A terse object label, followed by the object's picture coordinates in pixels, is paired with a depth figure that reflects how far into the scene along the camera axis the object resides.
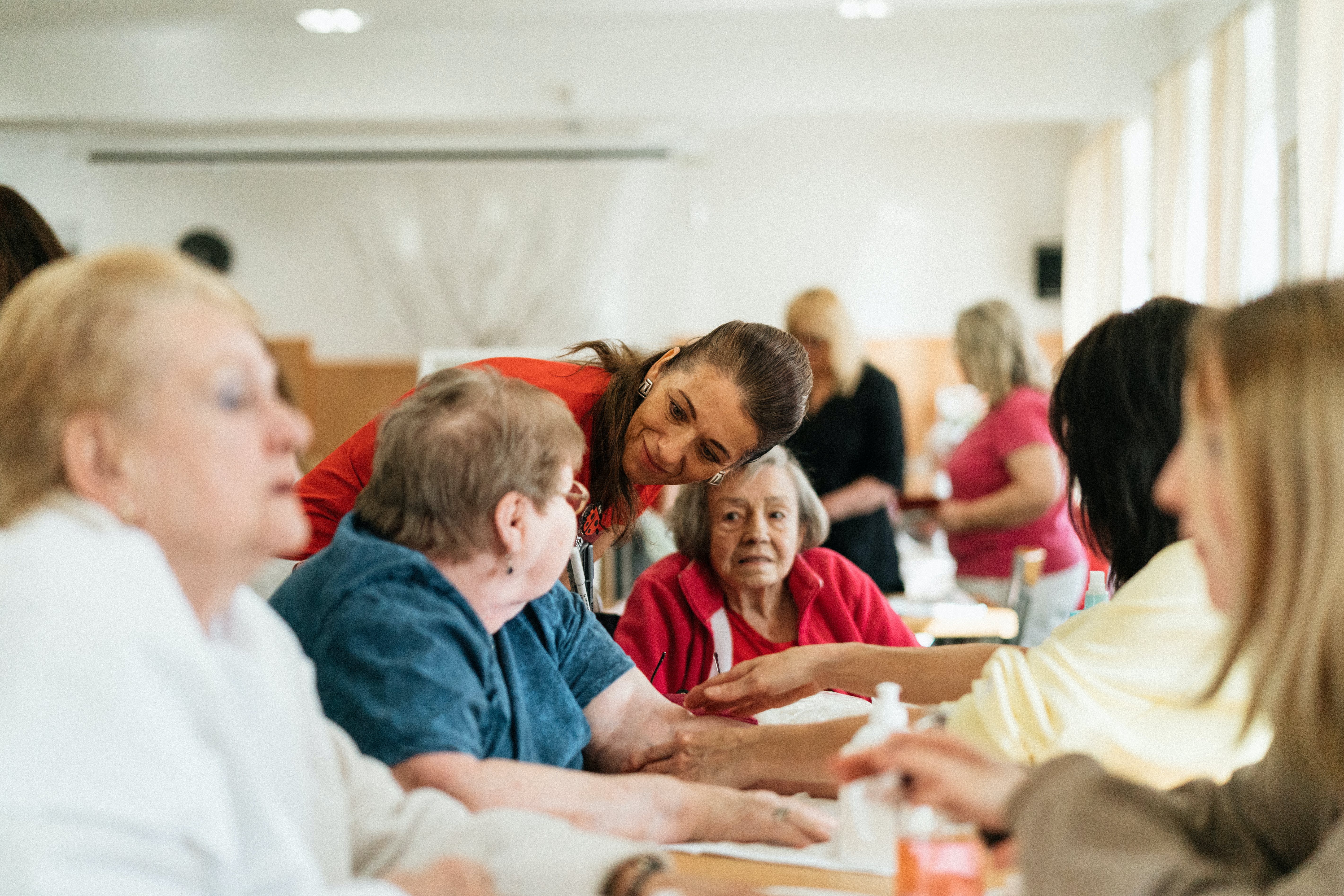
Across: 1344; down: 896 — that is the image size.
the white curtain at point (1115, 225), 6.83
